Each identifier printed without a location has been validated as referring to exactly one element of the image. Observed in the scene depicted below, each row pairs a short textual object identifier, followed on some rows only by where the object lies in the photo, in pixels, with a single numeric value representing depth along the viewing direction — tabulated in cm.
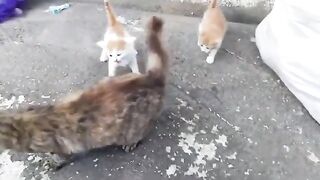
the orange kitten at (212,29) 164
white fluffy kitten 154
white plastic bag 147
